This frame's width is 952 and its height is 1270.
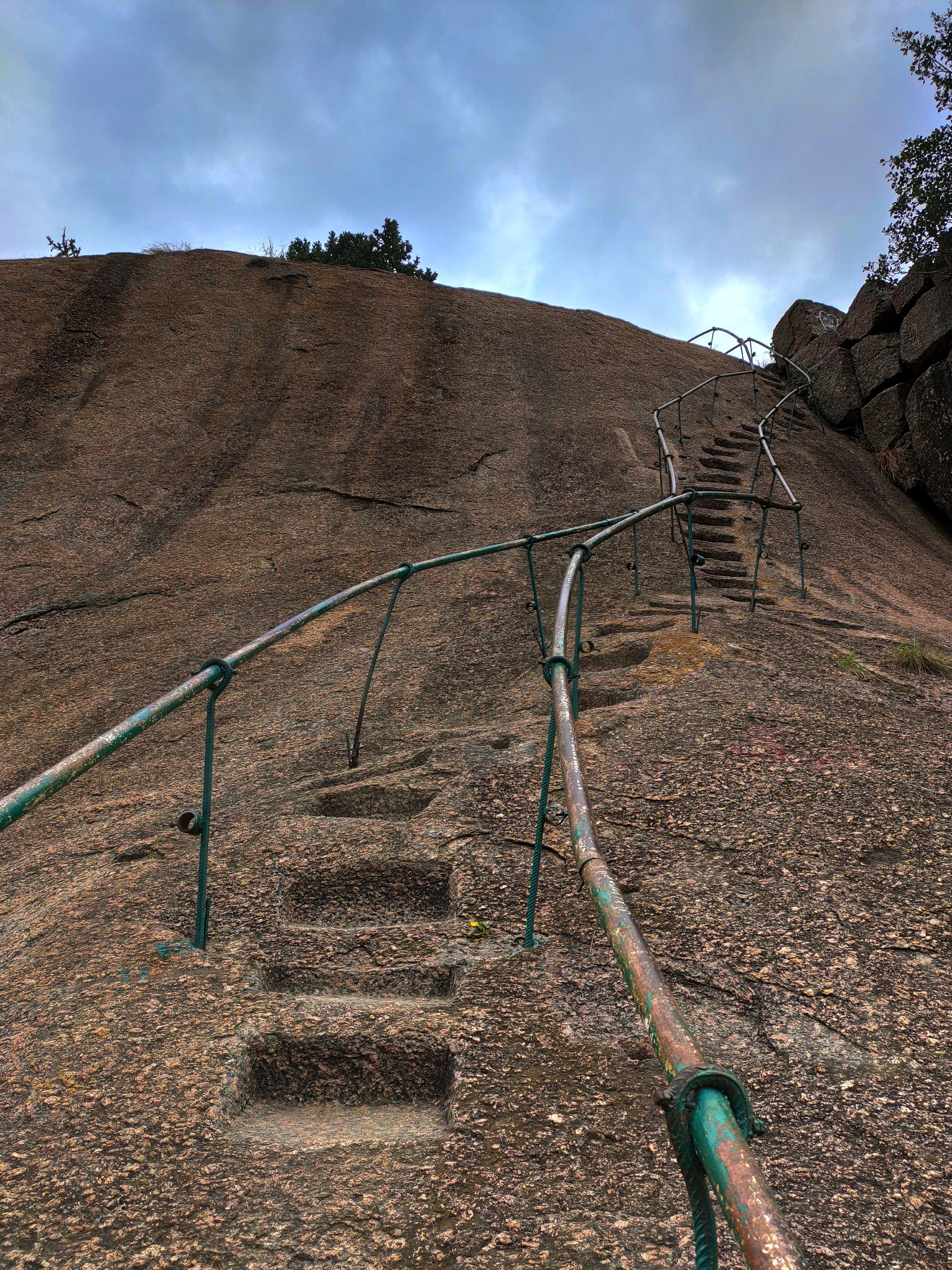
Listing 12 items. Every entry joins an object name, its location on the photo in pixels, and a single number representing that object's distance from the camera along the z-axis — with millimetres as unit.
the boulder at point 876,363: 10828
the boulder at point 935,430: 9477
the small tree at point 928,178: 9828
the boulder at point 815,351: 12227
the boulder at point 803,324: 12773
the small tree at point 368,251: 22109
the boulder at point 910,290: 10281
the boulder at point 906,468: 9945
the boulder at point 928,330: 9766
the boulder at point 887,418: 10562
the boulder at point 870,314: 11102
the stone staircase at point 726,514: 5875
